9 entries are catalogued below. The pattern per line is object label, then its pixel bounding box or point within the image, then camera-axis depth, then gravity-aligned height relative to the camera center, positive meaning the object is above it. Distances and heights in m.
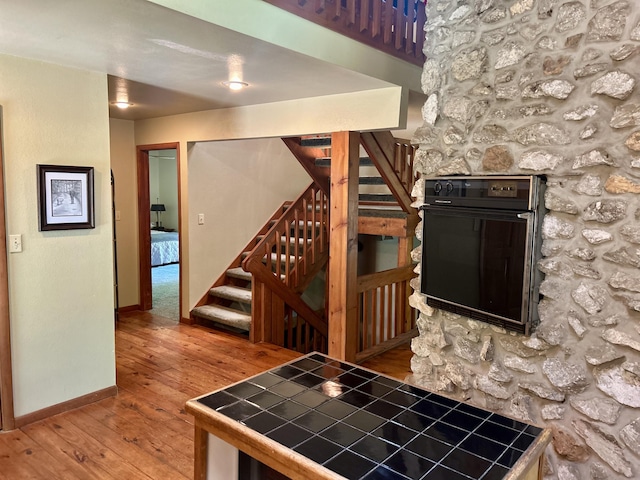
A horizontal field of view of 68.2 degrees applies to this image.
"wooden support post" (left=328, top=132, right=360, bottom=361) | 3.76 -0.36
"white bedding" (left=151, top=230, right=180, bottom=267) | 8.71 -0.99
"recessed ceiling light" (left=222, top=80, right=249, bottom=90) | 3.36 +0.82
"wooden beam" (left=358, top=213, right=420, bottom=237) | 4.86 -0.27
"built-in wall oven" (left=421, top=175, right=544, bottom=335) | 1.98 -0.21
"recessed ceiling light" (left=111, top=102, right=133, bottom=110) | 4.23 +0.83
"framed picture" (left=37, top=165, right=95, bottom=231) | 2.92 -0.02
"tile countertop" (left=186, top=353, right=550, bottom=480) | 1.16 -0.64
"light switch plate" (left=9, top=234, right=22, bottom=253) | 2.81 -0.29
